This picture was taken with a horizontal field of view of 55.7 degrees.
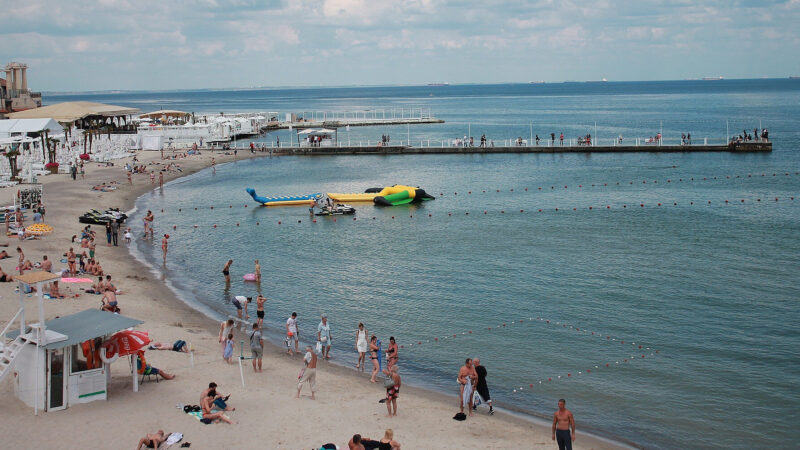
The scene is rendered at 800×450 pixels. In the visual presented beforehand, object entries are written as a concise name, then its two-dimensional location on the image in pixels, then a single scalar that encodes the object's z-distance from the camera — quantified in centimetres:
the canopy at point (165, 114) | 10061
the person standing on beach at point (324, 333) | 2156
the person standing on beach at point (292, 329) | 2238
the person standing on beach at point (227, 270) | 3086
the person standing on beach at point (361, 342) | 2084
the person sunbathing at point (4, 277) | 2659
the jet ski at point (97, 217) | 4034
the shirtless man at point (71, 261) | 2847
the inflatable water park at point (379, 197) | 5066
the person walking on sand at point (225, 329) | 2045
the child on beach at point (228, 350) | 2017
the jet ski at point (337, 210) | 4694
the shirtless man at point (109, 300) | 2280
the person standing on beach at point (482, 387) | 1817
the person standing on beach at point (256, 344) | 1971
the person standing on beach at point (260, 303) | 2493
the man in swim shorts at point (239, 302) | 2606
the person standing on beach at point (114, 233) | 3734
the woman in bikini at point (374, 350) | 2038
